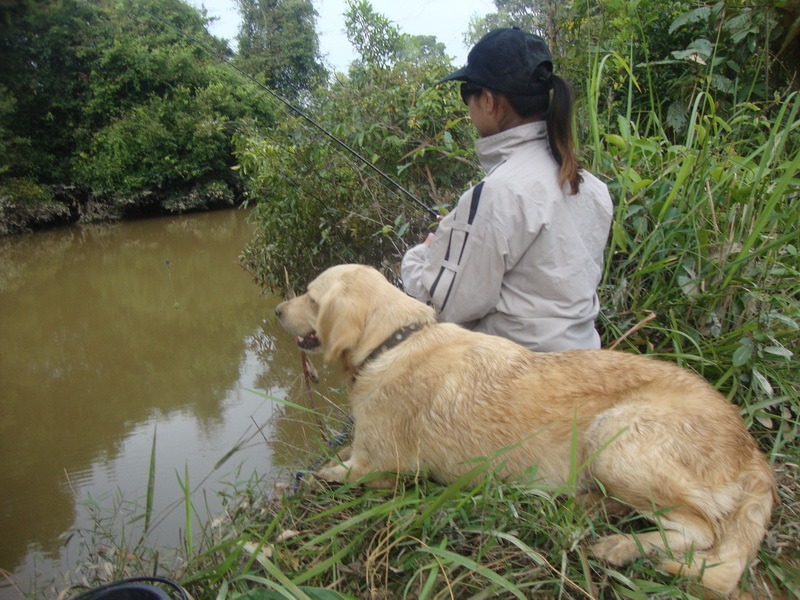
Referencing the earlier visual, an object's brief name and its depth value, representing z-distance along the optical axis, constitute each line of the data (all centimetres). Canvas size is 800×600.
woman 258
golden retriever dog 212
